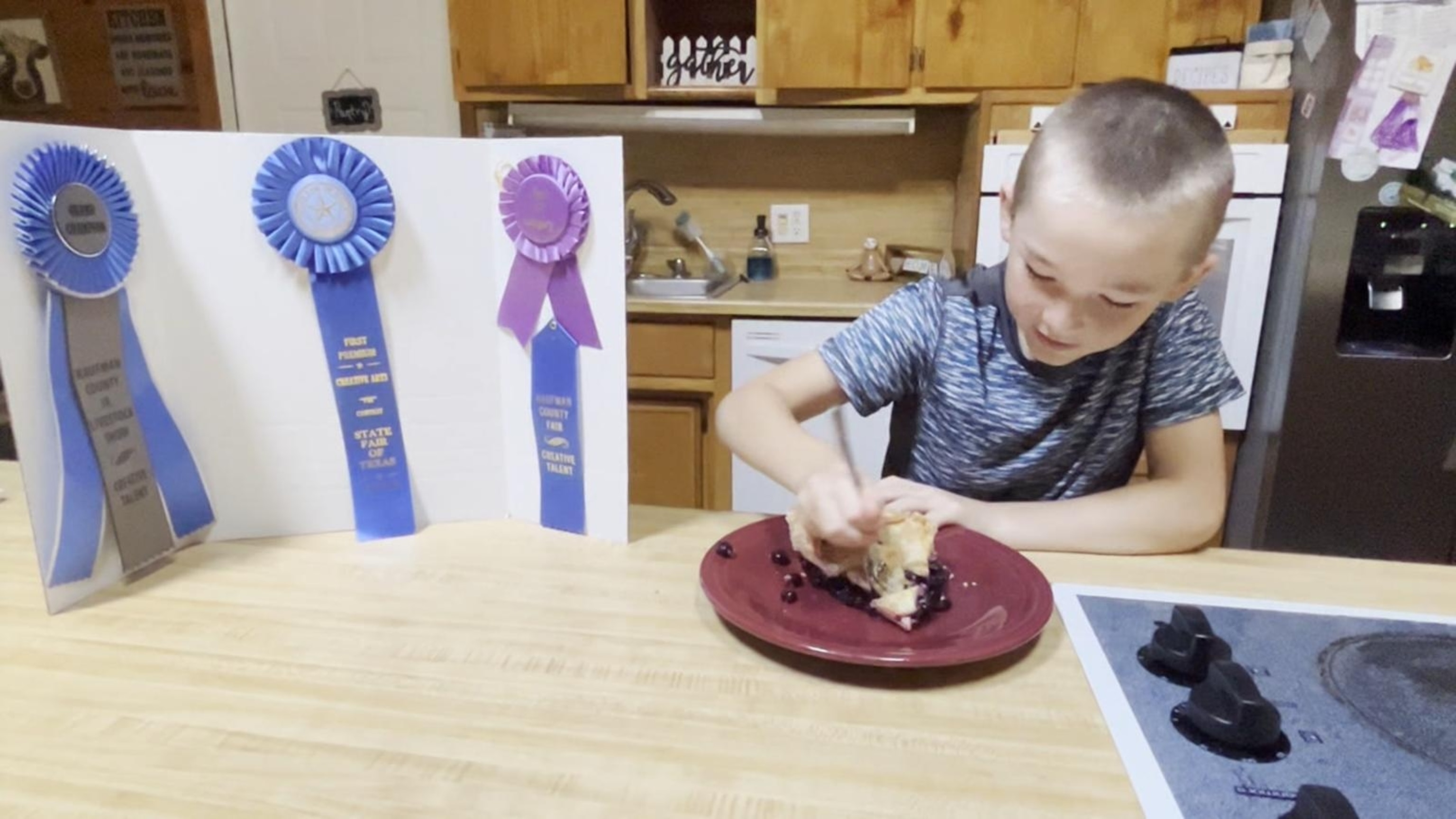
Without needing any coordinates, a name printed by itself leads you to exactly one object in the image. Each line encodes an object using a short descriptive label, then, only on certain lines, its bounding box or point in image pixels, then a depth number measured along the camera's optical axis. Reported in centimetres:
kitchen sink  253
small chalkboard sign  293
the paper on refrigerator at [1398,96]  180
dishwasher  230
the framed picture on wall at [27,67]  309
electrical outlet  280
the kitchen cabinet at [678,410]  236
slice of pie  69
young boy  73
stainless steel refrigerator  189
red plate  61
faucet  252
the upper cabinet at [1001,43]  220
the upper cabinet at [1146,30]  214
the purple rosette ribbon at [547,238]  79
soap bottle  274
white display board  77
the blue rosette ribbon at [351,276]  78
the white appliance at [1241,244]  201
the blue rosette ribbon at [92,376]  69
